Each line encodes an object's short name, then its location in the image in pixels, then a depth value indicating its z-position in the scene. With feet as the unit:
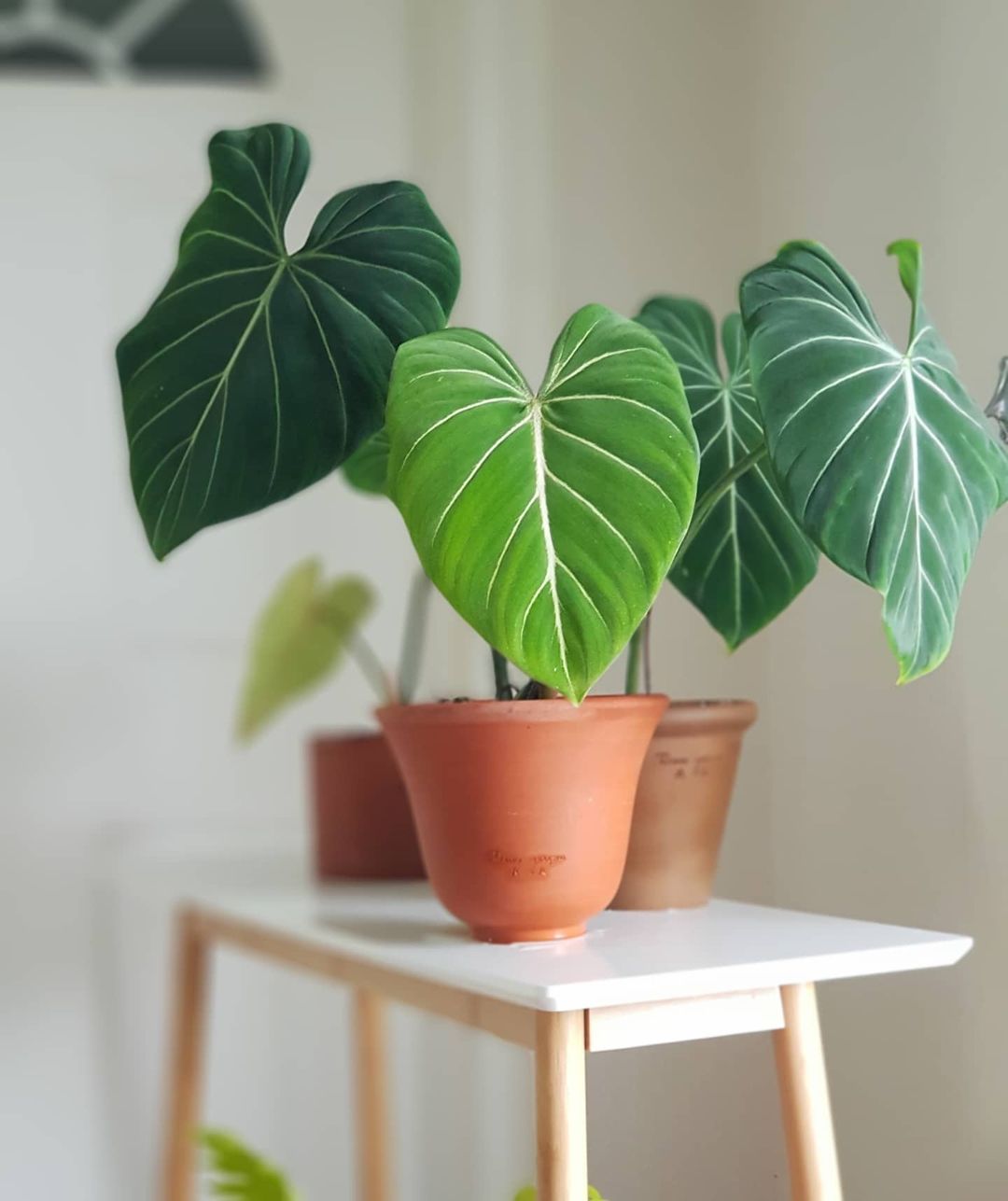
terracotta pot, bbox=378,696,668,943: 2.53
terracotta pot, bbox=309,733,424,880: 4.01
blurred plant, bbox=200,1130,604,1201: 2.94
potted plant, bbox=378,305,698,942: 2.03
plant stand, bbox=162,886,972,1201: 2.24
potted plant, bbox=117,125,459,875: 2.57
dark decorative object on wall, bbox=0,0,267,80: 5.46
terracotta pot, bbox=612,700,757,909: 2.90
